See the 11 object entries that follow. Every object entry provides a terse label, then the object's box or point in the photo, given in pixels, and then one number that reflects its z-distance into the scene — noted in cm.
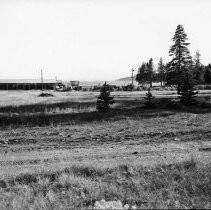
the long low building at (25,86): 9410
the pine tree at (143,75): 11411
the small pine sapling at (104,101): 2550
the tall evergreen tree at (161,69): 11071
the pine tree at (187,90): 3036
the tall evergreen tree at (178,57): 4775
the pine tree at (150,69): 10864
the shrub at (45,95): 5484
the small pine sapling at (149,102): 2814
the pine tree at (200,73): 8848
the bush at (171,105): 2770
